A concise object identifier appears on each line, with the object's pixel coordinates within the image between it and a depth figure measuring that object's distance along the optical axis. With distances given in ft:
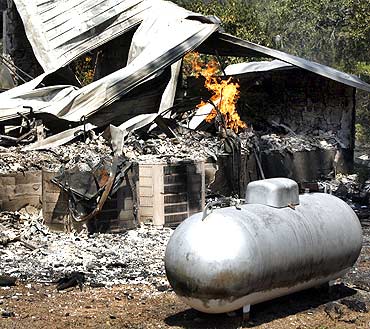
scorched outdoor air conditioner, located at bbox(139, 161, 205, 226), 40.55
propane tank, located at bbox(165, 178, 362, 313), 23.16
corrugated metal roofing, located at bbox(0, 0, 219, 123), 45.60
